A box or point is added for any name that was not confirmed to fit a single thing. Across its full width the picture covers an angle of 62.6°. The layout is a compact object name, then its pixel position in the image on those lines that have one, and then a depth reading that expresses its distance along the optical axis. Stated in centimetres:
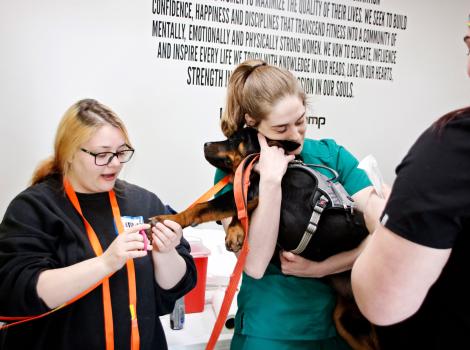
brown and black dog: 113
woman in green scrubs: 110
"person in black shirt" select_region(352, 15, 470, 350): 54
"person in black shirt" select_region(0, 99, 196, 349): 101
